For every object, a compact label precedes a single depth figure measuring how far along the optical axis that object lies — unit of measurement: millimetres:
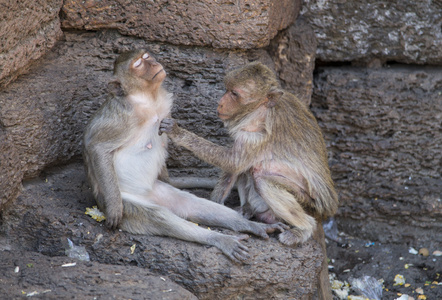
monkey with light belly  10414
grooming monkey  10531
